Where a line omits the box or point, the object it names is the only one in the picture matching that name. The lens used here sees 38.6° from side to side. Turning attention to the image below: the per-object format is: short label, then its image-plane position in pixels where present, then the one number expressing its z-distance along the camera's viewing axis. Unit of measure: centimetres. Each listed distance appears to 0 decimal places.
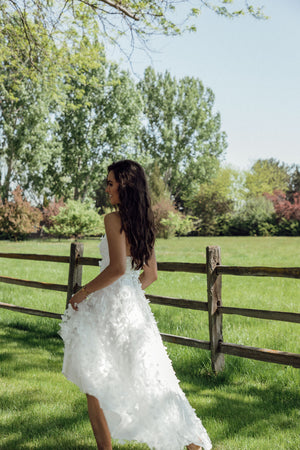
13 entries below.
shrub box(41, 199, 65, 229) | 3269
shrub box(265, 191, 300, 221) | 3741
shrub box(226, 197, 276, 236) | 3781
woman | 260
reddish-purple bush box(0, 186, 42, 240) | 2981
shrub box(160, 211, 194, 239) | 3194
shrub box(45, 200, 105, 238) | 2938
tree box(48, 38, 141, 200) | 3759
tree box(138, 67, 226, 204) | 4856
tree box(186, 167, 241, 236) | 4047
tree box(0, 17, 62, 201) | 3288
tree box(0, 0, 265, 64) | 746
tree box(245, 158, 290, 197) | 5412
